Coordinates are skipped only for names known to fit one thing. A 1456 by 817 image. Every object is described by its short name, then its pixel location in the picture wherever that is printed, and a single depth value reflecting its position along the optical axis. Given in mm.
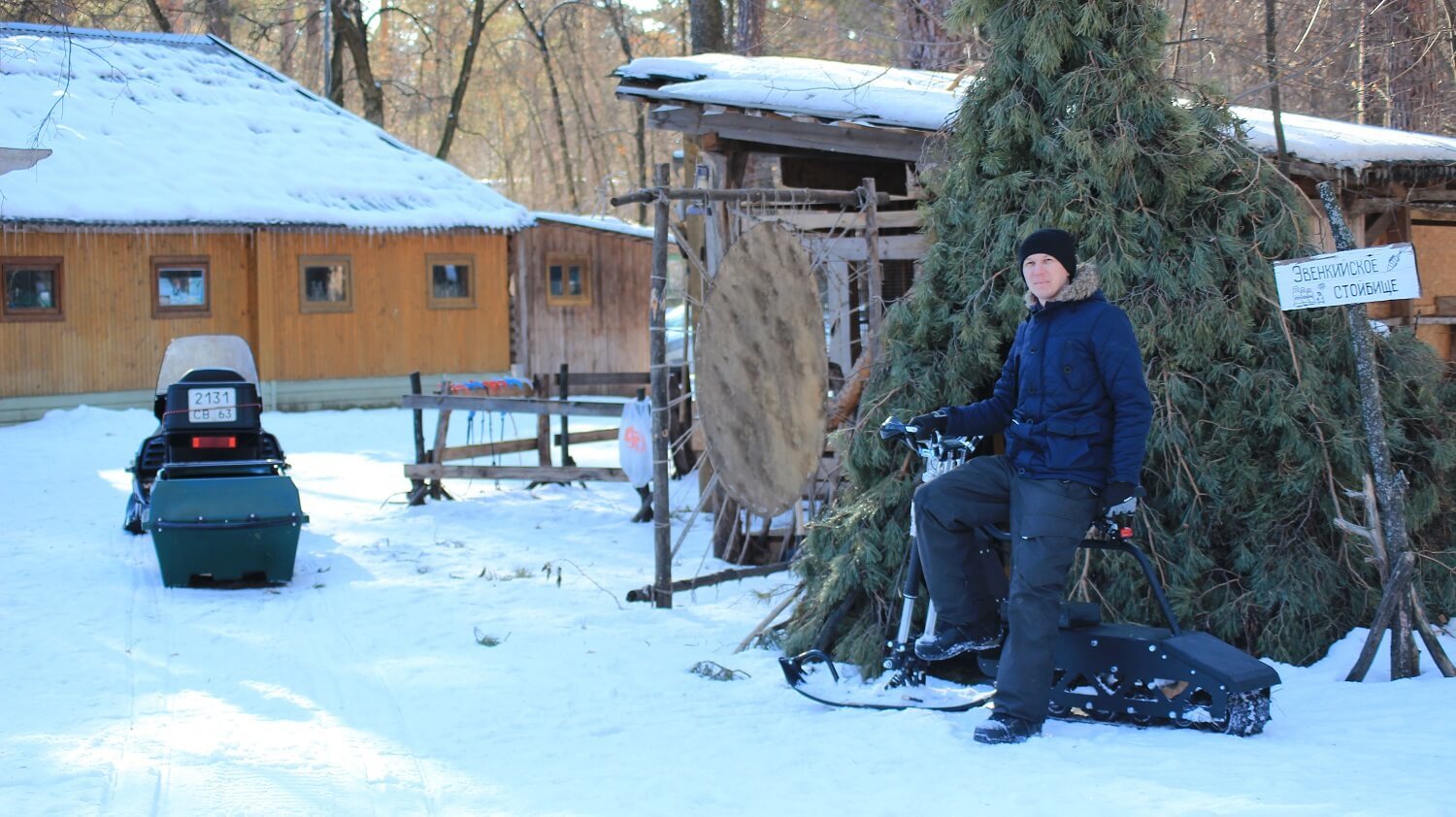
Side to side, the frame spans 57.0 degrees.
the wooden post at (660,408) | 7438
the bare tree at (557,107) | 33250
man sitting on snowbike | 4879
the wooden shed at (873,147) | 8141
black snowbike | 4844
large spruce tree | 6027
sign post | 5414
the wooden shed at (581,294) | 23891
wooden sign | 5383
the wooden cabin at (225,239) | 19094
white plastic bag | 9922
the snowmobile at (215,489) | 8508
